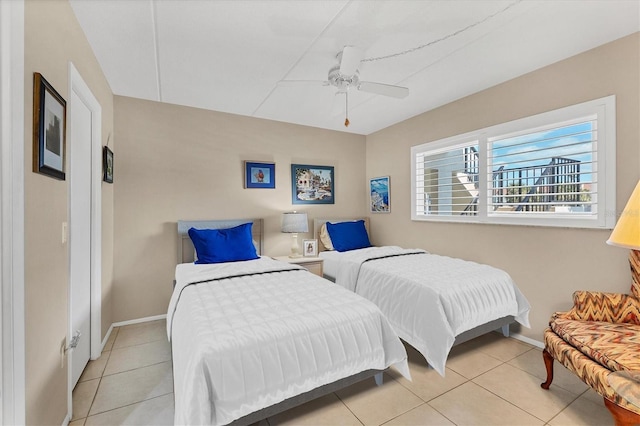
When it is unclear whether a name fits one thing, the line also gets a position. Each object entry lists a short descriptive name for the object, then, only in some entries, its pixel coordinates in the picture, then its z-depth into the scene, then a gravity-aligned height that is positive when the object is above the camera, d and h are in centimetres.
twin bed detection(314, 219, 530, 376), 222 -74
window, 235 +43
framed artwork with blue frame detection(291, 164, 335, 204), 423 +44
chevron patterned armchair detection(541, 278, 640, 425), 143 -80
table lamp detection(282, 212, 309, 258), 378 -15
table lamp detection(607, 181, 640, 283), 116 -6
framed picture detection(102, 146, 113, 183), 266 +47
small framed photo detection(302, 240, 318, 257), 389 -48
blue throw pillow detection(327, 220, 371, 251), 407 -33
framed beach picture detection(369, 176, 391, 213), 448 +29
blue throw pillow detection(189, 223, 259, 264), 307 -36
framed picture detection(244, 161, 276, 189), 385 +53
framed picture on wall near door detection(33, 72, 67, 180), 135 +44
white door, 202 -14
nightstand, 357 -62
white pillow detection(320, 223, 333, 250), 422 -37
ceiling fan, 212 +109
